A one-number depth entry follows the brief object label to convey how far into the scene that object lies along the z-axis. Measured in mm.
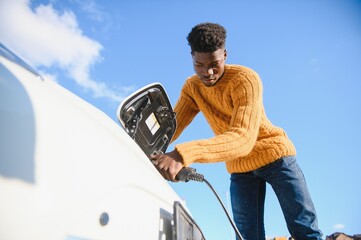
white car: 542
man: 1759
